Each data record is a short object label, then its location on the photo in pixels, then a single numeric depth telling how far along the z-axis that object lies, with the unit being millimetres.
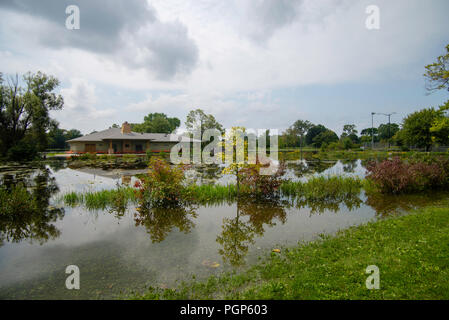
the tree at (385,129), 91138
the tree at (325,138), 79000
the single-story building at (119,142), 42544
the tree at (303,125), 105675
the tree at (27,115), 28031
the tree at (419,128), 37750
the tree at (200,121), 51953
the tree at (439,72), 12442
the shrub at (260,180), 9797
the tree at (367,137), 78125
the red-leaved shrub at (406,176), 10234
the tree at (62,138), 68188
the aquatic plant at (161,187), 8484
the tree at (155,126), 64438
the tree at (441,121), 11797
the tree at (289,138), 73888
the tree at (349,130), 101912
